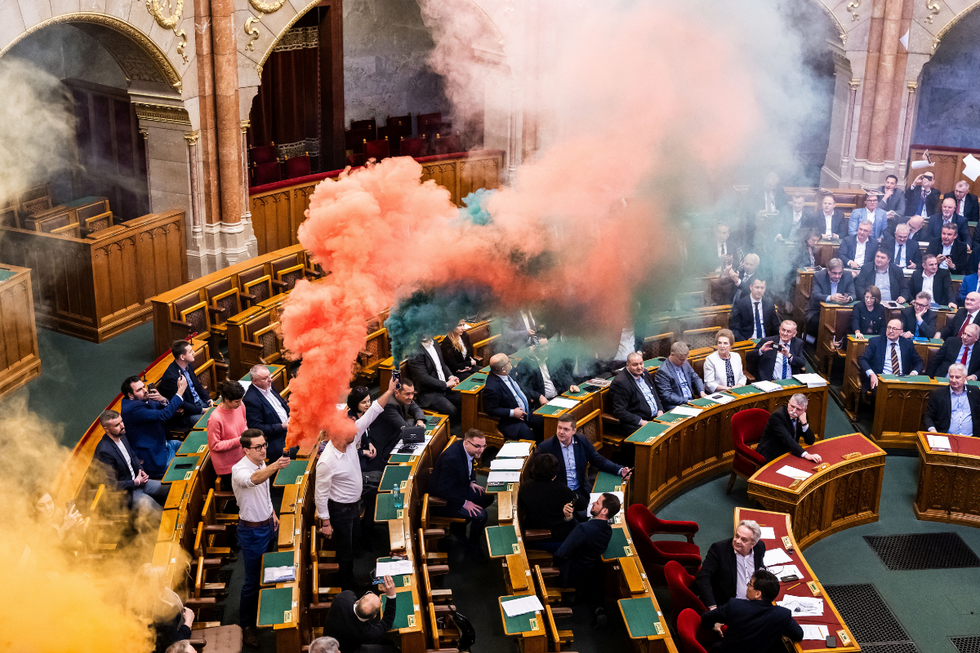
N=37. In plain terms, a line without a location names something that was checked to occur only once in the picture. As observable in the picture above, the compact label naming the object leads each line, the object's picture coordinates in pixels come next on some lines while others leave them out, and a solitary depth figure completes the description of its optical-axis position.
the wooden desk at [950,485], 9.87
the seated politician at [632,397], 10.23
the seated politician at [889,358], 11.51
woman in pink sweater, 8.43
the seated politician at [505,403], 10.27
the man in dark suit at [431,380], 10.69
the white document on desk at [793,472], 9.30
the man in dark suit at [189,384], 9.59
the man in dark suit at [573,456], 8.98
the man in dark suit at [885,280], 12.94
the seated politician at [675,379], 10.71
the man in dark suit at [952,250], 13.84
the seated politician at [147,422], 8.71
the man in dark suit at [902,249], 13.79
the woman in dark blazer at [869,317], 12.23
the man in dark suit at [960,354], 11.16
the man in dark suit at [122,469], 8.11
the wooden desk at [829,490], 9.16
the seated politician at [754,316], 12.11
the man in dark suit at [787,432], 9.59
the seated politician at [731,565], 7.60
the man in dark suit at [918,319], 12.11
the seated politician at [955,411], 10.46
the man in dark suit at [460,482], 8.74
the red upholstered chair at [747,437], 9.91
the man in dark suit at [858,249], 13.94
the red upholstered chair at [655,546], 8.31
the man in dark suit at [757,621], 6.87
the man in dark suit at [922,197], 15.35
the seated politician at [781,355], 11.35
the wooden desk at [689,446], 9.62
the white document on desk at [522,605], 7.11
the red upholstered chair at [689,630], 6.82
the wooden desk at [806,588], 7.06
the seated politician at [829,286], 12.84
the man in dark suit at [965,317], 11.56
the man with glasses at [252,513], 7.52
